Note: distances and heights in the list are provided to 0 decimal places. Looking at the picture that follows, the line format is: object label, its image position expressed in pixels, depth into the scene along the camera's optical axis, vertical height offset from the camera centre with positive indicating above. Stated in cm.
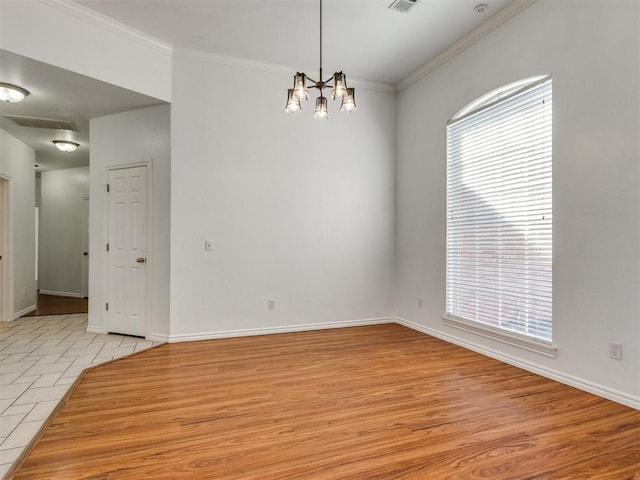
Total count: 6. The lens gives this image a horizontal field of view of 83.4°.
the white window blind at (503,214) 327 +27
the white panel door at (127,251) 443 -16
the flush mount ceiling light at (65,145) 567 +150
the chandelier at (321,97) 289 +119
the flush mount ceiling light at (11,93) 366 +151
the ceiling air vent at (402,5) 340 +226
